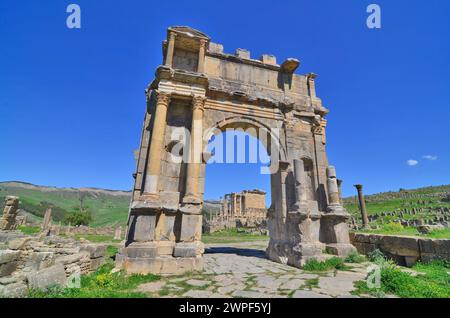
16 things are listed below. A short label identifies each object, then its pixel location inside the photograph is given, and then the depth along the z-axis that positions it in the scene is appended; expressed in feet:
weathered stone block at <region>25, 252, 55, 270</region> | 17.79
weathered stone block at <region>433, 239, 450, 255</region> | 17.33
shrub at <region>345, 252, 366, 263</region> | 22.20
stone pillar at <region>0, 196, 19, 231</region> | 55.98
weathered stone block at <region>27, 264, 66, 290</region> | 11.71
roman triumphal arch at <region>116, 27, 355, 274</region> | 20.67
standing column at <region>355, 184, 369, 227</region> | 56.04
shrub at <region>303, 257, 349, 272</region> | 19.86
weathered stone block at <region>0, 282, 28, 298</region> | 10.34
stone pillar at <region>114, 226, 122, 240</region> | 70.59
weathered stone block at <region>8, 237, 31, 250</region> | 27.16
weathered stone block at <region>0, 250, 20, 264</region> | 18.04
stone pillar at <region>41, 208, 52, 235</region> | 74.84
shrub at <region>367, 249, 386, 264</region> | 22.15
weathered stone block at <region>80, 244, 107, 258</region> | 20.17
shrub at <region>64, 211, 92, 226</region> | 139.74
